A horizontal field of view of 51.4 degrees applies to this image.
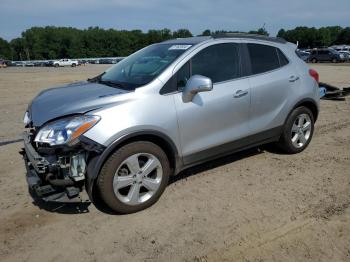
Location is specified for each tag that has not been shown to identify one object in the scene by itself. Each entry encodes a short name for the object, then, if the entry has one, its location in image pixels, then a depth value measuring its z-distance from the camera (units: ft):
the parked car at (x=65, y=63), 213.25
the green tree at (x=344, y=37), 373.30
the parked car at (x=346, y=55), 136.71
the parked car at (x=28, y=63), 260.72
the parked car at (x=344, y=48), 201.58
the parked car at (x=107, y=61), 251.07
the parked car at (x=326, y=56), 134.00
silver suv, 11.57
